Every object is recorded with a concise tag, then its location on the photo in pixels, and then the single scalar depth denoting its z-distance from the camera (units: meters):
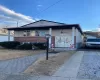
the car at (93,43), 13.61
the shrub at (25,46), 12.40
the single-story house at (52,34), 12.59
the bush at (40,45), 12.29
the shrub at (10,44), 13.17
